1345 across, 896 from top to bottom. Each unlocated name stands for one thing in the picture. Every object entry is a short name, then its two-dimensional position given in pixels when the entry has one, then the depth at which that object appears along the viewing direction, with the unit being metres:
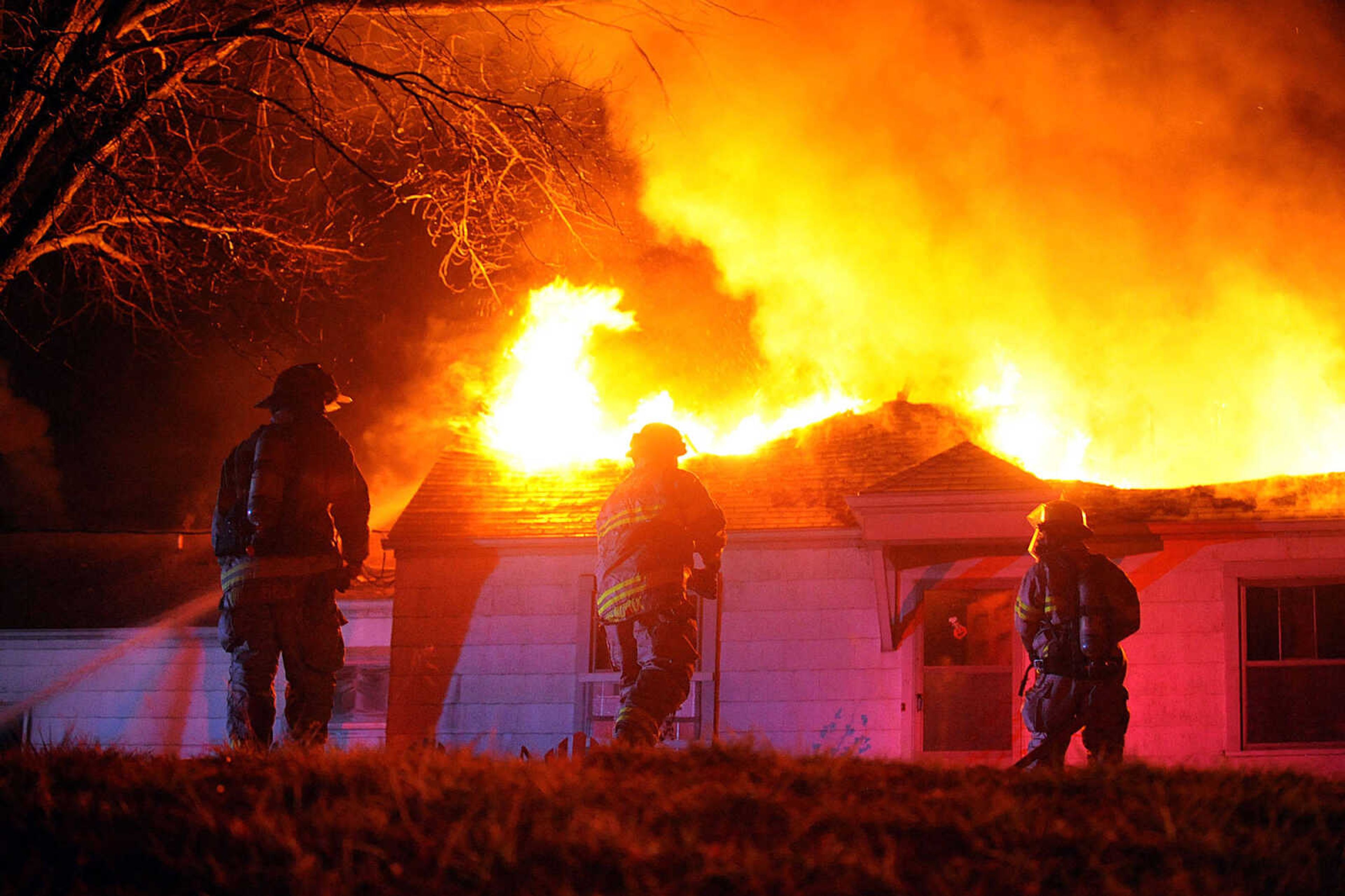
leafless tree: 16.03
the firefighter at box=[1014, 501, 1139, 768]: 16.02
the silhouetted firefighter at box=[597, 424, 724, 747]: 14.40
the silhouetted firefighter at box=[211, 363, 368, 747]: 13.39
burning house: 22.17
